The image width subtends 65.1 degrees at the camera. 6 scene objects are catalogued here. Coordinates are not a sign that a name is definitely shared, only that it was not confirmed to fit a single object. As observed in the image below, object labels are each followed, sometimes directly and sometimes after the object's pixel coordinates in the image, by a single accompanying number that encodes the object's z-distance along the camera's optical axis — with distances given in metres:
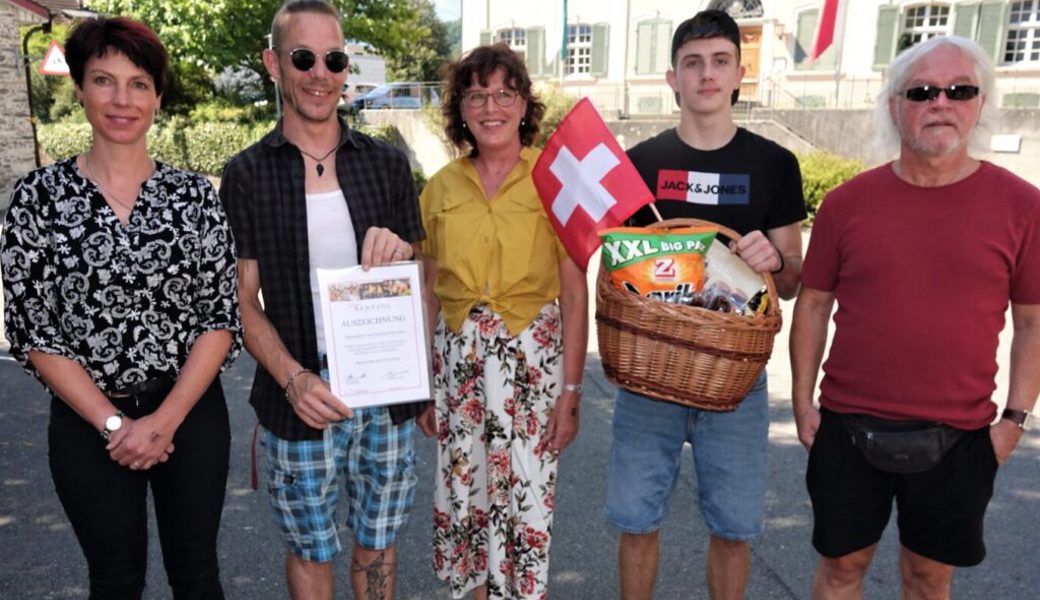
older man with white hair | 2.47
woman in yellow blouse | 2.87
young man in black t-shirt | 2.85
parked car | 28.19
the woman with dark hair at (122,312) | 2.28
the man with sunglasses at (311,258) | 2.64
